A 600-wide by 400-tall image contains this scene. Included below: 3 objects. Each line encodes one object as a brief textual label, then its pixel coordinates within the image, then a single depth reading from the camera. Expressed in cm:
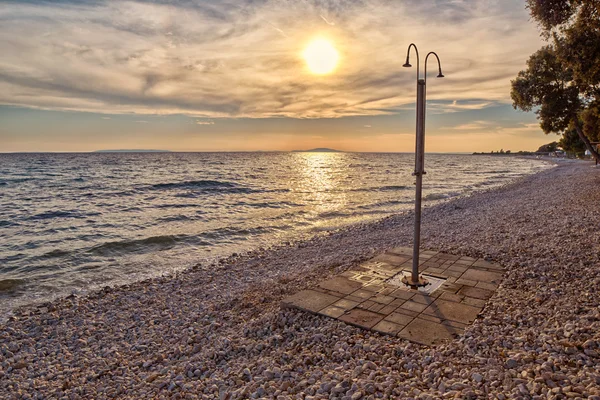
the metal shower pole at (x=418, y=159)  512
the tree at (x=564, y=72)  829
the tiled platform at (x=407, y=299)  456
